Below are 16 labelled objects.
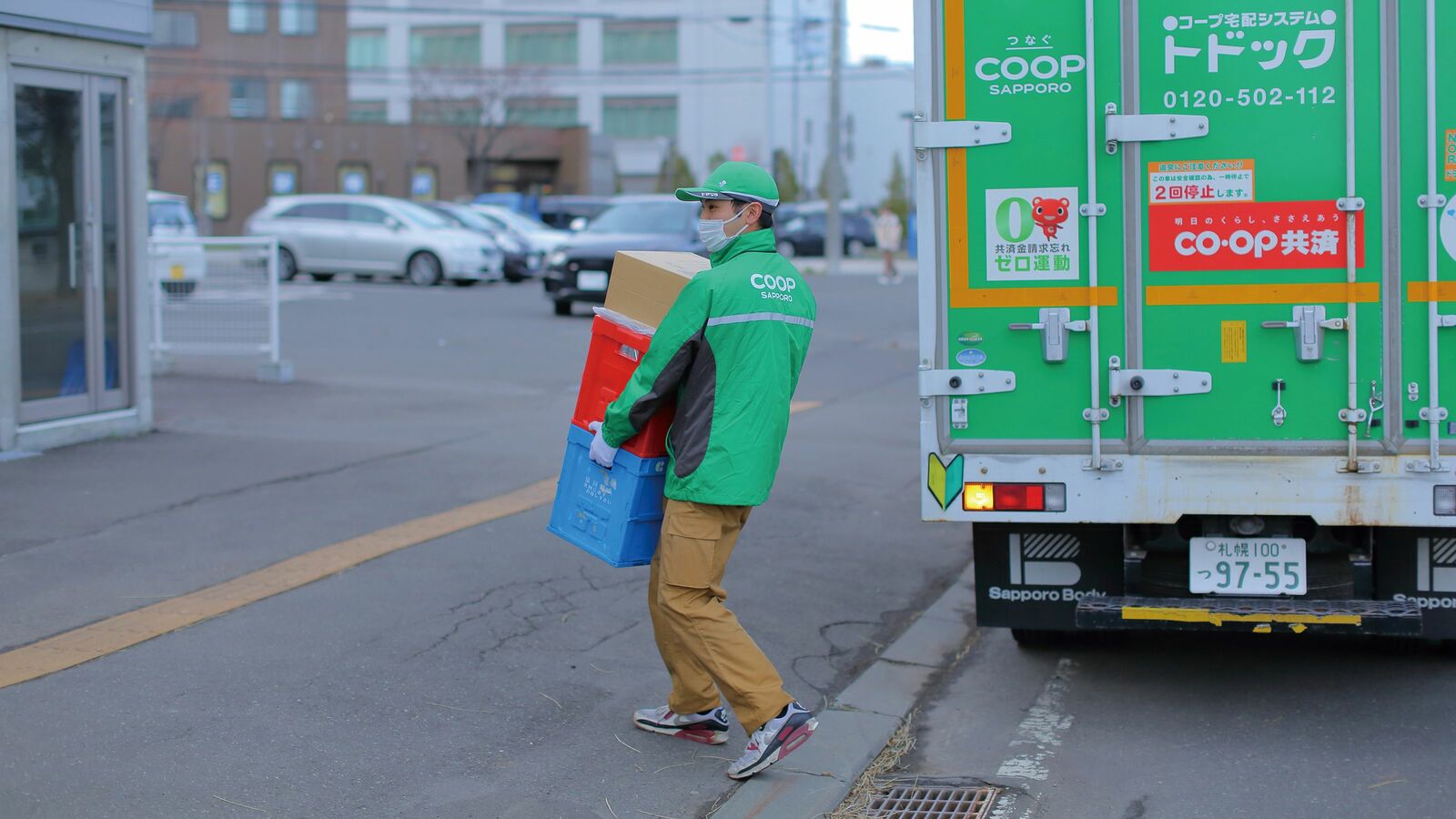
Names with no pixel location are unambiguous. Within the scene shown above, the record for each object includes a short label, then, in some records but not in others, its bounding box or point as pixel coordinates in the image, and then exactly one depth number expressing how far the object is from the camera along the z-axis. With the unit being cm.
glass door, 985
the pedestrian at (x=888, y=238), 3334
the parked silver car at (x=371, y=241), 2728
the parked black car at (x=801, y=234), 4656
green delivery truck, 506
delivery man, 462
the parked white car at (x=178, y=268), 1360
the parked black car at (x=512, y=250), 2891
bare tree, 6200
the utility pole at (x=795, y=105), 6478
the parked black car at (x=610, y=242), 2100
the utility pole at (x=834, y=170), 3778
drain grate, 479
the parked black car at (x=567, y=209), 4809
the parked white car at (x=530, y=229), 3056
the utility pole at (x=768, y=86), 5113
